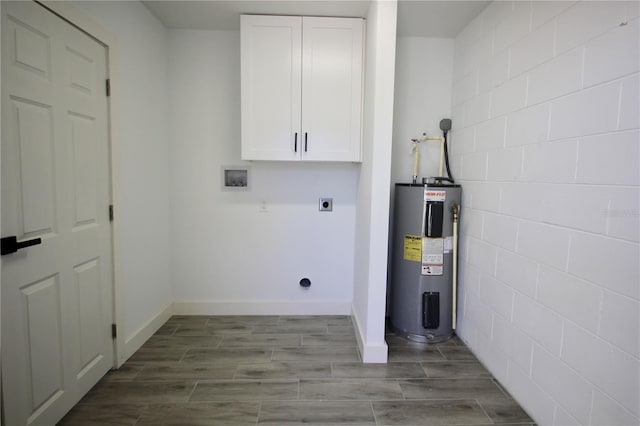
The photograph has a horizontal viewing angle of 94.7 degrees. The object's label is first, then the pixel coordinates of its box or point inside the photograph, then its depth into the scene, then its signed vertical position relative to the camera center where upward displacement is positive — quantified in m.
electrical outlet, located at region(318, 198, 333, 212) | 2.78 -0.13
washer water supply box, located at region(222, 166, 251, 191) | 2.73 +0.09
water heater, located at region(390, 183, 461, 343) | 2.30 -0.54
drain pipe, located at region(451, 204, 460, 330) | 2.32 -0.51
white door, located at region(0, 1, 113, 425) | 1.30 -0.15
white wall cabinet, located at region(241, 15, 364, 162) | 2.36 +0.82
